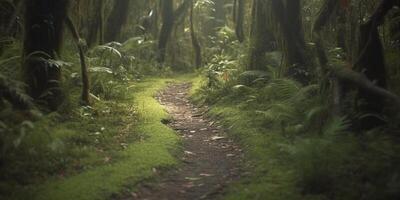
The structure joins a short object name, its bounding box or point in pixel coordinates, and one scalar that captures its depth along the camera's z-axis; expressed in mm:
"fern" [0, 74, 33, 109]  7551
